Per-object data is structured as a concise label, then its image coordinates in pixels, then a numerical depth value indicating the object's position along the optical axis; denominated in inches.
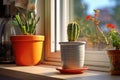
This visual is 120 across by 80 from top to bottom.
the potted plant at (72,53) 45.9
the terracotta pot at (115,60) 41.3
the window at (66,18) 50.5
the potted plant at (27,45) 56.0
